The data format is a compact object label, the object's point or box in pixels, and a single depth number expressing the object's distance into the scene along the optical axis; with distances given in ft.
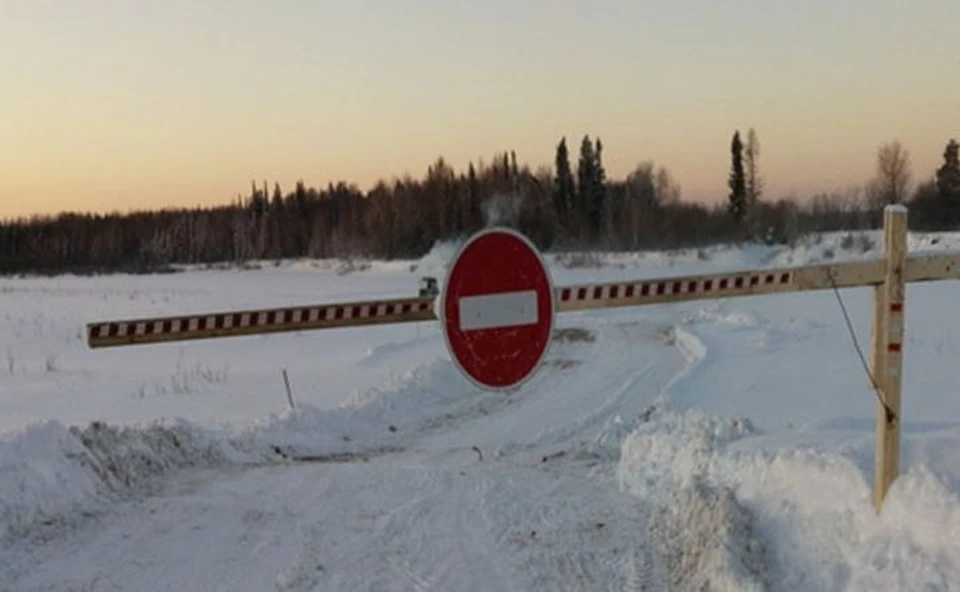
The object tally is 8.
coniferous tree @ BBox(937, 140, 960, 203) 297.53
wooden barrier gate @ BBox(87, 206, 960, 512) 16.71
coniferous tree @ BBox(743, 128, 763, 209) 352.90
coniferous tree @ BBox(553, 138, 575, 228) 323.78
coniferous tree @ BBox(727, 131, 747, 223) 344.90
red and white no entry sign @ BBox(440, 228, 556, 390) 15.21
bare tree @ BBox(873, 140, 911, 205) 297.70
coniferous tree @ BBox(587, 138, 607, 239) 317.83
